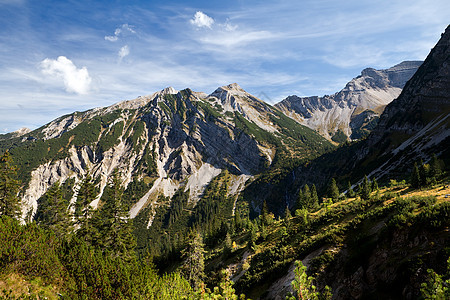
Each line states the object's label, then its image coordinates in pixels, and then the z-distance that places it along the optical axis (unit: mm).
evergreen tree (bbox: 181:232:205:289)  39500
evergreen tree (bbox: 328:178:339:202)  71875
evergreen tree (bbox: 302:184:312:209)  76506
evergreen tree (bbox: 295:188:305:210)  81250
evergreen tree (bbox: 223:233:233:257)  54925
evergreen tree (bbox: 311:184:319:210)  69938
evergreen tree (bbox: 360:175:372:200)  47531
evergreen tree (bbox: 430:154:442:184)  46031
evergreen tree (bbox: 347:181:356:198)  69950
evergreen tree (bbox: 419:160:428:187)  42272
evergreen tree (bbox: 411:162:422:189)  42969
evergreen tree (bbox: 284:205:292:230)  46028
